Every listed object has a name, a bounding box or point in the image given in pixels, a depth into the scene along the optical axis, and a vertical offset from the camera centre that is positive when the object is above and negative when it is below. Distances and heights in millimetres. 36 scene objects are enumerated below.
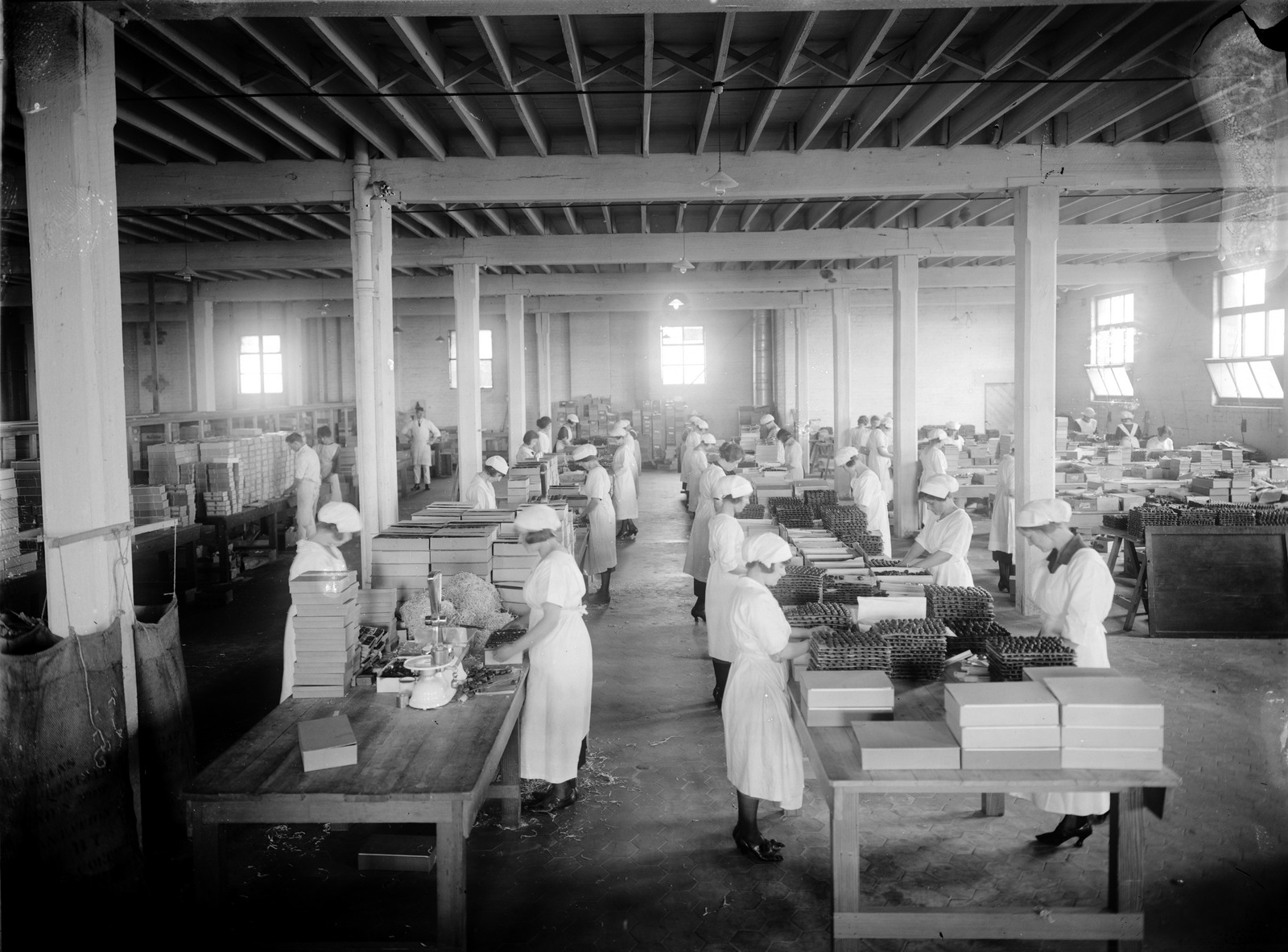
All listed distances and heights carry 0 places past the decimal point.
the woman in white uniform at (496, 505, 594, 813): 5043 -1292
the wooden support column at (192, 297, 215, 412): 19000 +1503
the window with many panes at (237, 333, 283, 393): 26984 +1957
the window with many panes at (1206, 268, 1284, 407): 16969 +1342
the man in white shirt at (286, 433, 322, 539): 12805 -758
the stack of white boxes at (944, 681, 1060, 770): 3650 -1205
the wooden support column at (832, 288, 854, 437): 19734 +1302
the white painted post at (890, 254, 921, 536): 14523 +408
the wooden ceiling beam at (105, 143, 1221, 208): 9531 +2521
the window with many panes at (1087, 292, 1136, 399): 22203 +1735
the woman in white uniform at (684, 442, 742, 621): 9297 -1209
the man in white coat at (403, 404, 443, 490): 21750 -398
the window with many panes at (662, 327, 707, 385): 27844 +1974
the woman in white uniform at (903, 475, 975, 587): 6918 -938
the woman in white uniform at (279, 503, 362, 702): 5129 -644
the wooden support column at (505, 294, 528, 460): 18281 +1144
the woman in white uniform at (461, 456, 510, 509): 9758 -646
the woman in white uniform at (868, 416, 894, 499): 16406 -645
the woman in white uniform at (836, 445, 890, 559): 9930 -836
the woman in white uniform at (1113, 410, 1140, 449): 18719 -327
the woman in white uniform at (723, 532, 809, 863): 4523 -1299
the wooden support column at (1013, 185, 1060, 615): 9609 +747
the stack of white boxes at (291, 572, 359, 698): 4602 -1009
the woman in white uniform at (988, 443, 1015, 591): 10734 -1238
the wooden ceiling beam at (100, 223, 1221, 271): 14664 +2776
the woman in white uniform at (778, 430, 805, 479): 16453 -589
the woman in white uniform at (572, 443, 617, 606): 10750 -1173
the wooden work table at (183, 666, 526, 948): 3539 -1362
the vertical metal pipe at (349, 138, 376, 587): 9055 +640
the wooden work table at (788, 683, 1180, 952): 3574 -1832
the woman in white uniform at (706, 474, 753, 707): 5957 -882
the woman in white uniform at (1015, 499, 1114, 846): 4730 -945
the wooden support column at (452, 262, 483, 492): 15133 +965
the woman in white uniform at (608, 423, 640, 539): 14469 -1090
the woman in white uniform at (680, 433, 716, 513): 15453 -714
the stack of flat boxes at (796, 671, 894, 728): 4129 -1239
